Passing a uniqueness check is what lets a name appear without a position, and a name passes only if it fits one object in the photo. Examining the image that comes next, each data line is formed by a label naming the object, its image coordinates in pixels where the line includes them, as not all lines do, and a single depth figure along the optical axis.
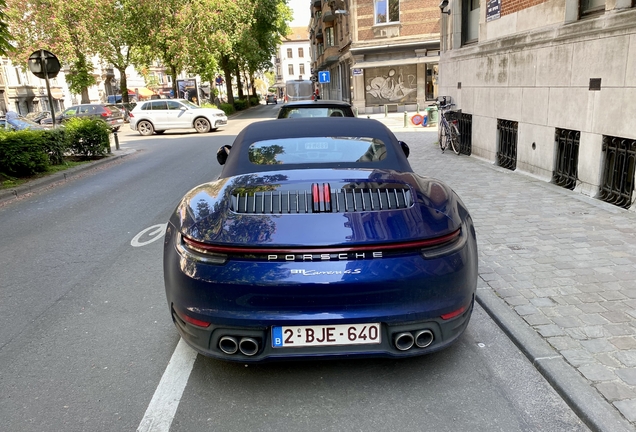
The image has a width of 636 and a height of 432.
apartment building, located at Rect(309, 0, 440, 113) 32.59
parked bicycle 12.46
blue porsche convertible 2.55
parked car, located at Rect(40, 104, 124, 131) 25.38
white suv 23.86
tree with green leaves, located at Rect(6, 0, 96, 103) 32.66
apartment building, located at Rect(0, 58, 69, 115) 49.53
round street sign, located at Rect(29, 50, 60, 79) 14.12
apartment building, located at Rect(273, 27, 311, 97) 123.56
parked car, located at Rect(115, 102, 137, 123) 36.81
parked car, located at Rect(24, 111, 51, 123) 33.34
